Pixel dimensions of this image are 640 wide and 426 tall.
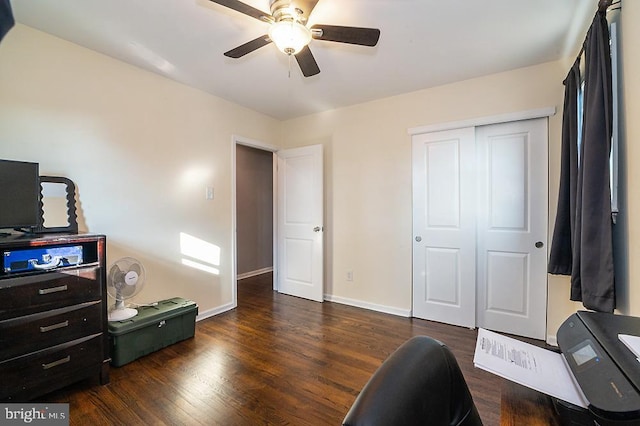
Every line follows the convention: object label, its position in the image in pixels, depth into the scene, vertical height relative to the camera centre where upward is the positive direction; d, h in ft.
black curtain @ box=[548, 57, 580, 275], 6.68 +0.57
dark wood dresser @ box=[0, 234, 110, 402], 5.17 -2.00
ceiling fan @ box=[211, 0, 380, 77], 5.14 +3.42
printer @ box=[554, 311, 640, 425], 1.58 -1.05
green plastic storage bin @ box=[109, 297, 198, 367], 7.04 -3.15
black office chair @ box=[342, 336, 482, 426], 1.57 -1.11
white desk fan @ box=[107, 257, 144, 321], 7.46 -1.88
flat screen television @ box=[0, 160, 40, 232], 5.60 +0.36
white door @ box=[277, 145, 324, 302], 12.26 -0.48
